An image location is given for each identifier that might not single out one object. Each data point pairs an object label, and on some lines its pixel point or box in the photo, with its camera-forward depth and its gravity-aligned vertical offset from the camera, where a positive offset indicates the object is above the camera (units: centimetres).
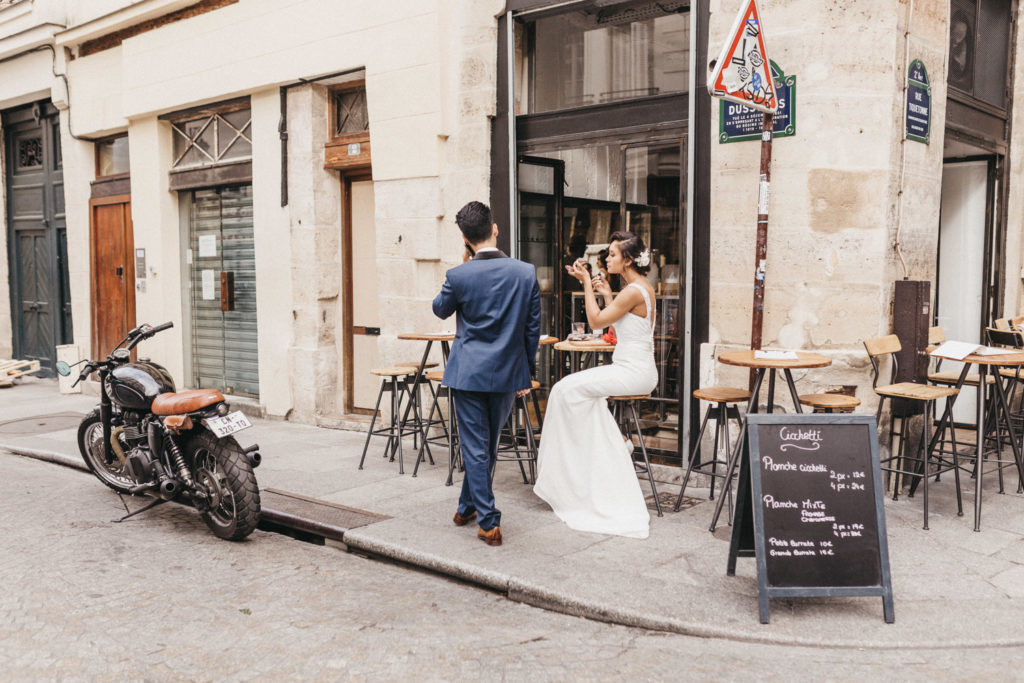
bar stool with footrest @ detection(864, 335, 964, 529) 560 -82
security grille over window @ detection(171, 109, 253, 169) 1041 +149
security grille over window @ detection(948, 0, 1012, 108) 767 +188
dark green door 1377 +50
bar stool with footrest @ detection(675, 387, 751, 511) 573 -94
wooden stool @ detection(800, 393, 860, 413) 557 -84
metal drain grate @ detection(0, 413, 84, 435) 963 -172
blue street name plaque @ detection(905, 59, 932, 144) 630 +113
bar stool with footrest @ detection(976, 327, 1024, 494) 637 -82
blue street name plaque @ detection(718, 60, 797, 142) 623 +103
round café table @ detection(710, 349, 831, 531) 521 -57
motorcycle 557 -117
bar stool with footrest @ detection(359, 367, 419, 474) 725 -125
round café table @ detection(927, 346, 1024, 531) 547 -76
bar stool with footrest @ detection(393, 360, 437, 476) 736 -117
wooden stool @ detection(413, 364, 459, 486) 698 -131
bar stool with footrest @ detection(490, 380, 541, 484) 682 -139
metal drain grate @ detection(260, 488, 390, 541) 574 -163
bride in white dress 568 -95
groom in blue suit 527 -43
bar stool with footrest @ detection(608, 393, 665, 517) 598 -104
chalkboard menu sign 423 -113
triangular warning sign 555 +122
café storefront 693 +88
